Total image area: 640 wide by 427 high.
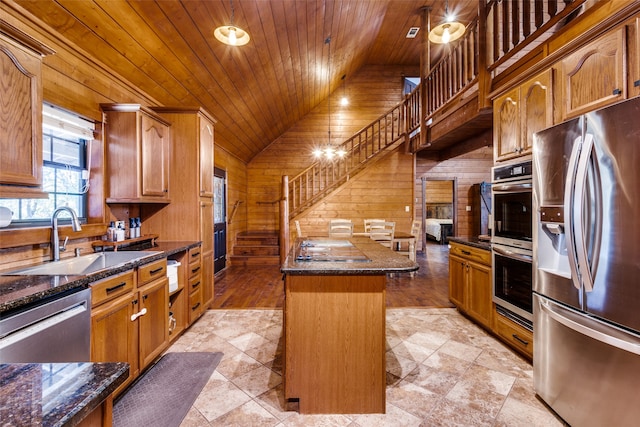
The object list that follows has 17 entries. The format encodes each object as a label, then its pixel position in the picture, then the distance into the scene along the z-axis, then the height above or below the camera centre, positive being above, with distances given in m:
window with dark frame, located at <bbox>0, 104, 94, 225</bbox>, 2.01 +0.37
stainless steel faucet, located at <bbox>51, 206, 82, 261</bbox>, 1.93 -0.10
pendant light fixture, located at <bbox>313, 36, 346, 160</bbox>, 5.27 +1.92
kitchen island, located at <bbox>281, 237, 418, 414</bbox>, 1.81 -0.80
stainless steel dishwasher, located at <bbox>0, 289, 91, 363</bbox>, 1.22 -0.55
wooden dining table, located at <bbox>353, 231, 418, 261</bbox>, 5.04 -0.46
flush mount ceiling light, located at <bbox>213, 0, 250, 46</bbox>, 2.48 +1.56
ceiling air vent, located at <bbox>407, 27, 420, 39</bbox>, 6.19 +3.95
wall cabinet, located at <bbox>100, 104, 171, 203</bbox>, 2.59 +0.56
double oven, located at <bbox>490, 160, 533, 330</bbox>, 2.29 -0.24
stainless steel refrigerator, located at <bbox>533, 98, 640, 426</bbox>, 1.37 -0.30
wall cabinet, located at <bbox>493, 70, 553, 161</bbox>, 2.20 +0.82
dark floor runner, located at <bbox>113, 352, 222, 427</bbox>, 1.78 -1.24
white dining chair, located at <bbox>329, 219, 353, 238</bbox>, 5.20 -0.25
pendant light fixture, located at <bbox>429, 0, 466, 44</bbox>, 3.76 +2.41
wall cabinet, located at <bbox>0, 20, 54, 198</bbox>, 1.44 +0.53
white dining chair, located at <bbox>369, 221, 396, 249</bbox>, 5.04 -0.40
